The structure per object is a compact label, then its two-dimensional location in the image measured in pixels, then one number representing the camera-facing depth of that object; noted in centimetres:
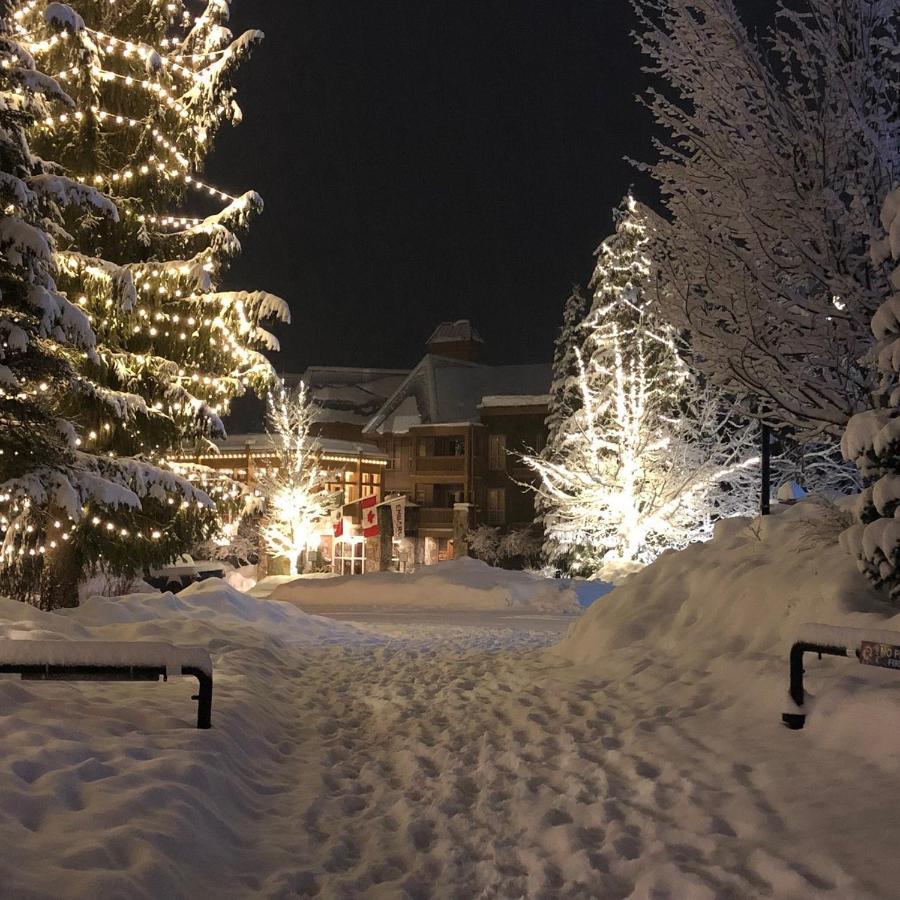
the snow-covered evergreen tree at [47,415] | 973
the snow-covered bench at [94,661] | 608
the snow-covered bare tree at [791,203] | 904
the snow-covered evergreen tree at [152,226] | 1491
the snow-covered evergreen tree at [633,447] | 2789
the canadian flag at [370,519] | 3900
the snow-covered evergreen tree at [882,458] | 687
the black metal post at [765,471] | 1362
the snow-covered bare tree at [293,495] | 3700
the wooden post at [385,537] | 3481
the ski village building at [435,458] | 4422
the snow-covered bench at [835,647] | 530
